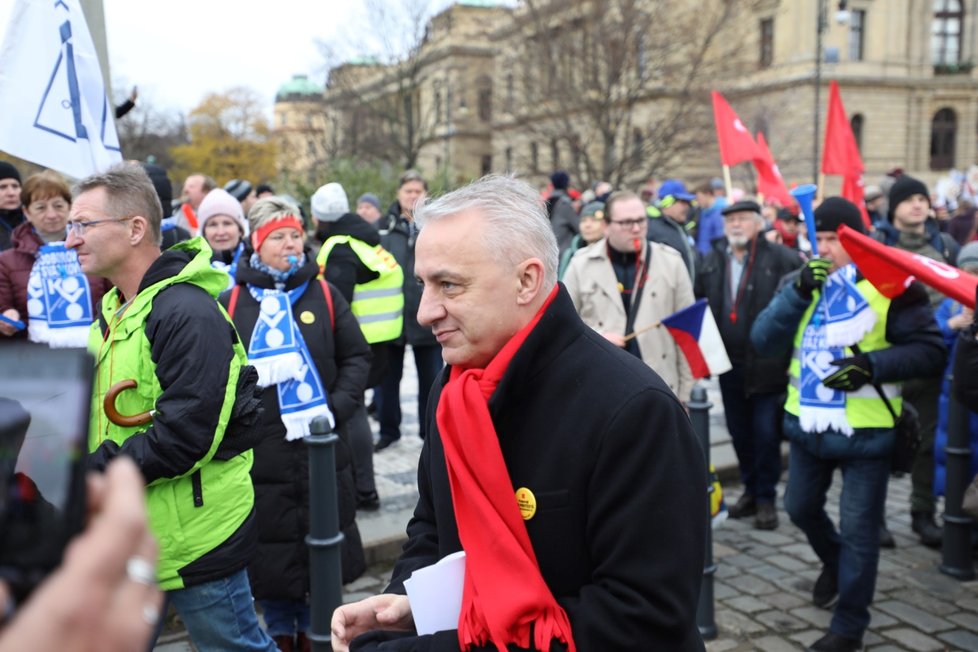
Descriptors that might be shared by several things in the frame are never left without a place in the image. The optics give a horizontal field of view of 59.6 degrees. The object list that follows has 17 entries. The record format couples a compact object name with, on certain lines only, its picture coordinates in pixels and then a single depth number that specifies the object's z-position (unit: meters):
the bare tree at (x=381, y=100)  39.31
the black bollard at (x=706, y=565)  4.52
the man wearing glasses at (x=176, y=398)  2.90
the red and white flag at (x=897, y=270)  4.09
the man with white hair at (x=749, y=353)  6.32
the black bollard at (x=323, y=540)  4.05
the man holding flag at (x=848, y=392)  4.36
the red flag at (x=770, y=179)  7.56
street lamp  29.27
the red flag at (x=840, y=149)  7.53
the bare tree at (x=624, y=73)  23.20
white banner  4.18
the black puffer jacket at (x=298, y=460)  4.21
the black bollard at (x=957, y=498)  5.41
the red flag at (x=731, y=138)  7.28
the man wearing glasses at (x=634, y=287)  5.65
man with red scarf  1.89
